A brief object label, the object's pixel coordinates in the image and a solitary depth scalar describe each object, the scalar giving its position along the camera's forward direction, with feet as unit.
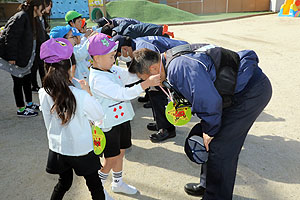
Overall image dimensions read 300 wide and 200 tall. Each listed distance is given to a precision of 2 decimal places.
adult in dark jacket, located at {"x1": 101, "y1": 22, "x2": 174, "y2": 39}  13.16
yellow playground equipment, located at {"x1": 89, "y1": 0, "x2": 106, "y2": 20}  51.10
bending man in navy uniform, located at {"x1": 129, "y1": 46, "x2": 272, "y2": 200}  6.22
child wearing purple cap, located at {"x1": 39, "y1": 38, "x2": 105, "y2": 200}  5.78
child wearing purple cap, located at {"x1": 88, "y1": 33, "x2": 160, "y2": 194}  6.91
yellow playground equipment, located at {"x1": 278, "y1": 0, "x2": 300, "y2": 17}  54.70
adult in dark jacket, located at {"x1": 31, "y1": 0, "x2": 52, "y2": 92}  13.29
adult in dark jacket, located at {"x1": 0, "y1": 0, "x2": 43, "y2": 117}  12.58
